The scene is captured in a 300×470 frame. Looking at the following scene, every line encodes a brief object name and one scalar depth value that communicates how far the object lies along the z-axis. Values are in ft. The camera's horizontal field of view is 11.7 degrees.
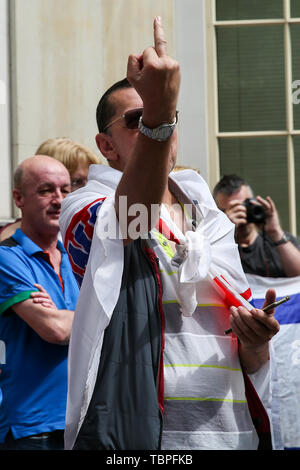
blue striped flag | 19.04
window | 33.86
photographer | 25.00
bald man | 17.30
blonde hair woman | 23.24
